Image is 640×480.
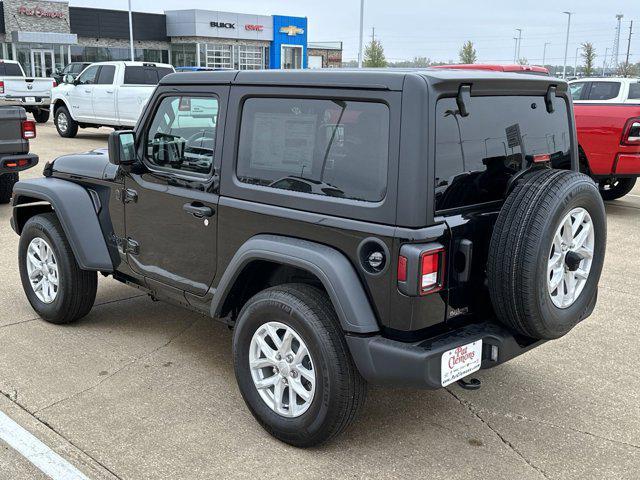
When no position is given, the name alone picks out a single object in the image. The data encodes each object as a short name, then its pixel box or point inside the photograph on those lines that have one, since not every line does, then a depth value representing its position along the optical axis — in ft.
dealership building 132.98
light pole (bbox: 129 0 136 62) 138.84
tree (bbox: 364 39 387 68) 183.93
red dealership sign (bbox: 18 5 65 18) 132.26
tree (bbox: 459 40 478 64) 197.67
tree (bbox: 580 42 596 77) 170.60
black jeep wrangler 9.80
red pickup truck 29.96
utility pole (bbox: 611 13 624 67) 218.52
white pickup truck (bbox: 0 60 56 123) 65.77
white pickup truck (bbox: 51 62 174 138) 53.21
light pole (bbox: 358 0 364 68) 118.21
